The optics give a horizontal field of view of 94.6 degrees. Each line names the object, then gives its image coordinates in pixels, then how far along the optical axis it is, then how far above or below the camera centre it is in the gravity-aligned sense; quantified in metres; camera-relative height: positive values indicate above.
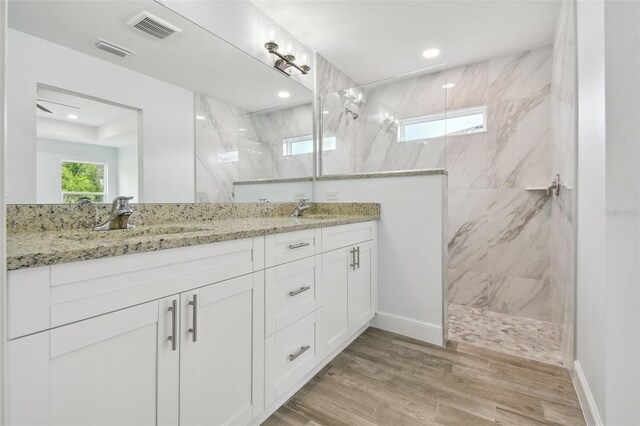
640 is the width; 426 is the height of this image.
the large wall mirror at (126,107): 1.11 +0.50
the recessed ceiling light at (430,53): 2.73 +1.49
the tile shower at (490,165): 2.42 +0.41
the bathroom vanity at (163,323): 0.68 -0.35
